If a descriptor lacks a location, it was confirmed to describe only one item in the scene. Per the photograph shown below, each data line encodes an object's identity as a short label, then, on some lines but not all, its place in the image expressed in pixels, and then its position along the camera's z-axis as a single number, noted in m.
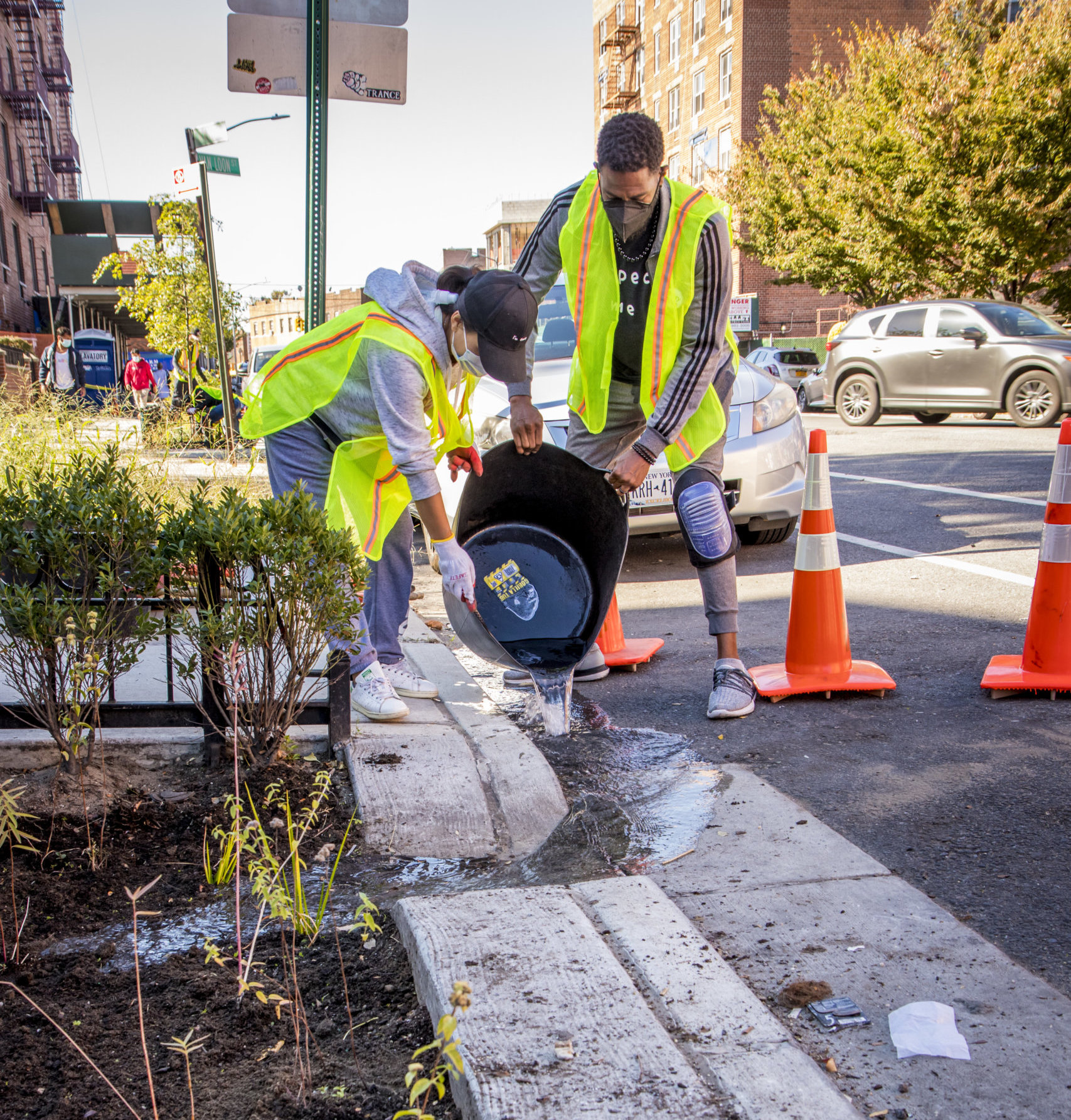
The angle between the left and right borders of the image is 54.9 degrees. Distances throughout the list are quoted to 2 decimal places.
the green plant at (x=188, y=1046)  1.59
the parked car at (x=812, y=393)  20.73
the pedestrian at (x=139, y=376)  18.38
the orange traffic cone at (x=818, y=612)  4.05
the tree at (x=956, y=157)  23.31
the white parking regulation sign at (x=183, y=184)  9.59
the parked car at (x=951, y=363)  14.50
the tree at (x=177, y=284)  14.67
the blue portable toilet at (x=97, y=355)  28.78
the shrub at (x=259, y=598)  2.81
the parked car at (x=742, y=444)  6.10
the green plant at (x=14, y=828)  2.17
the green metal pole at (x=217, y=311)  9.17
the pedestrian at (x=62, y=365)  19.16
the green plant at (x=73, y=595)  2.66
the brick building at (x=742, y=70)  40.94
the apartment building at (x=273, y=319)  105.95
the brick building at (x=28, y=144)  35.78
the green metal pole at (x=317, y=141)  4.98
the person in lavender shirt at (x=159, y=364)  24.82
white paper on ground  1.79
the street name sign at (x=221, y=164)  8.38
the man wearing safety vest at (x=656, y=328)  3.64
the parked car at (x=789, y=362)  24.13
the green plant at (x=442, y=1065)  1.36
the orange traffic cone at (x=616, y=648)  4.54
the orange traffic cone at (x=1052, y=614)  3.91
